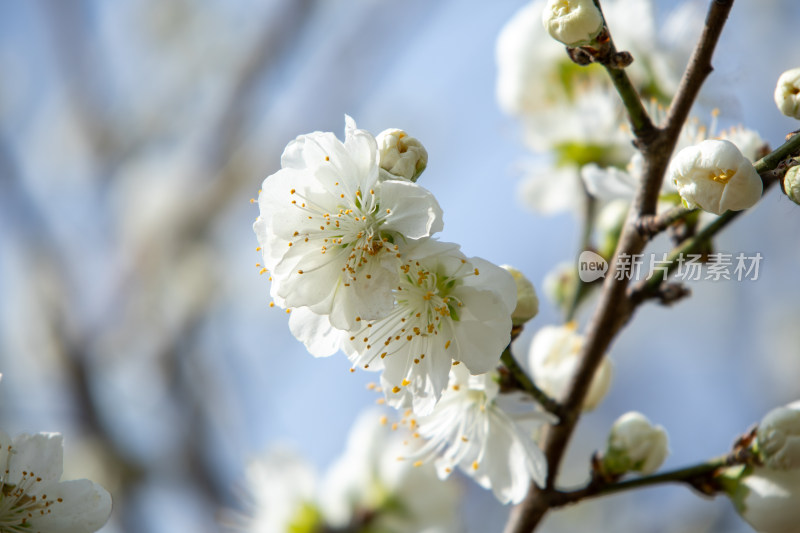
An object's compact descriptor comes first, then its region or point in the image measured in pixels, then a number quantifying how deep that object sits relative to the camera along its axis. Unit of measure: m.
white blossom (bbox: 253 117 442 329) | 0.49
